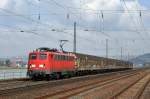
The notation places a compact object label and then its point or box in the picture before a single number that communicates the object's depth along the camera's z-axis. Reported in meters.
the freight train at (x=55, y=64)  43.59
